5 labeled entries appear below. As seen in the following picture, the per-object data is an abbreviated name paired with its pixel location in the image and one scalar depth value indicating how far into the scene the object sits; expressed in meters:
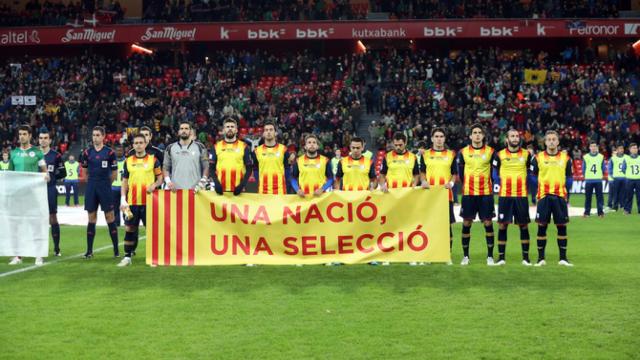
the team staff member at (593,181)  21.88
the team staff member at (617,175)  23.27
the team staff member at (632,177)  22.98
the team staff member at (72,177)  27.22
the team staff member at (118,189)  18.12
